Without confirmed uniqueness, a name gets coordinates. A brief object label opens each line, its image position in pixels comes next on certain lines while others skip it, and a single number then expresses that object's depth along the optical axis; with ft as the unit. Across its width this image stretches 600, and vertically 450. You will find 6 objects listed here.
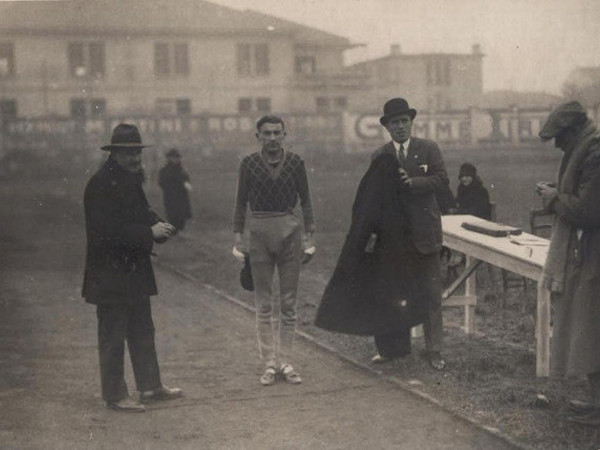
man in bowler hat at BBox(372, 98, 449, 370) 23.99
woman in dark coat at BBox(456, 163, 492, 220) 38.32
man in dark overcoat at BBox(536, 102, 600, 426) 18.08
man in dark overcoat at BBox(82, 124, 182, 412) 20.12
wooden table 22.80
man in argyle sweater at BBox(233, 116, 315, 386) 22.48
